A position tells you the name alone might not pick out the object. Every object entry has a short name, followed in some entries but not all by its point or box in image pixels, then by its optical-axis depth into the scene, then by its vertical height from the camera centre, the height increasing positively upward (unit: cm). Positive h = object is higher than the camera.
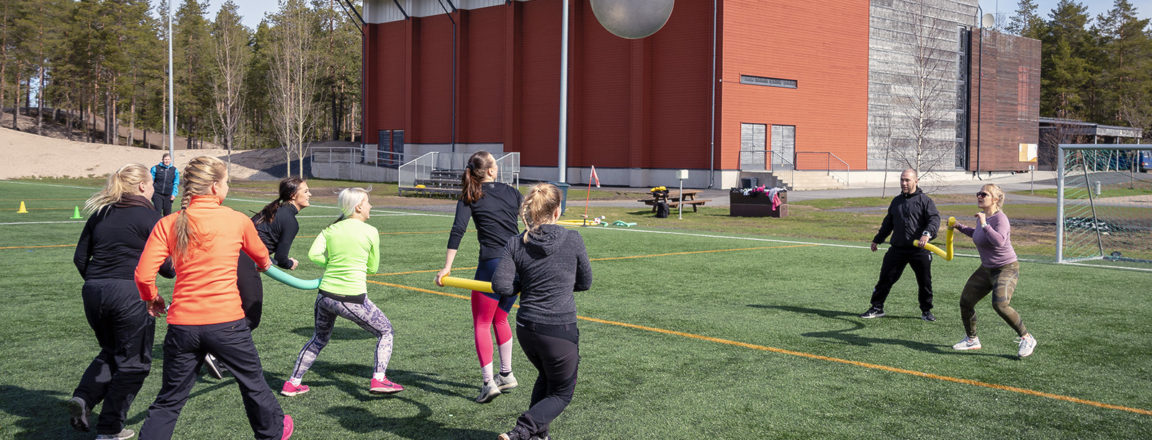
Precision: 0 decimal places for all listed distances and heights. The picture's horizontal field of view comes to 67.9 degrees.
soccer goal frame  1595 -1
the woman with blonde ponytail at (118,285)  530 -65
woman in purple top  791 -72
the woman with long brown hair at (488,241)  639 -41
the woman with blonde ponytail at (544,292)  482 -59
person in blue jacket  1965 -4
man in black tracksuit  986 -53
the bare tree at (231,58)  7162 +1172
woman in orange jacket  449 -59
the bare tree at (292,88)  5691 +708
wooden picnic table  2849 -33
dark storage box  2838 -49
